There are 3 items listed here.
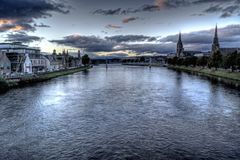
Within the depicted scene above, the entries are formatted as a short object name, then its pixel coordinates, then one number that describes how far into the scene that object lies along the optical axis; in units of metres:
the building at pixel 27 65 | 124.69
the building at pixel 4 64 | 104.13
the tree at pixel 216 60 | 138.62
